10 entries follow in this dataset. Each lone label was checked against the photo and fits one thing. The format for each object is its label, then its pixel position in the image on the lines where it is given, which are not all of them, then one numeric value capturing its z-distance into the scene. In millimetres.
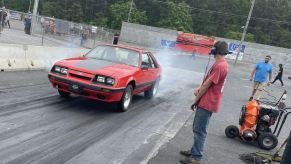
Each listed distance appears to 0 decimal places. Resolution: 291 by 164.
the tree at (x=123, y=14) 83188
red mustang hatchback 8828
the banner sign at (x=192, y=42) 48312
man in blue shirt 14047
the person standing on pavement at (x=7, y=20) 32975
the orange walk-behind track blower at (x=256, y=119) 8242
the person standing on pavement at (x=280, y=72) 25773
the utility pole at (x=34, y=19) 28806
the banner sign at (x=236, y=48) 51938
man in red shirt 6156
